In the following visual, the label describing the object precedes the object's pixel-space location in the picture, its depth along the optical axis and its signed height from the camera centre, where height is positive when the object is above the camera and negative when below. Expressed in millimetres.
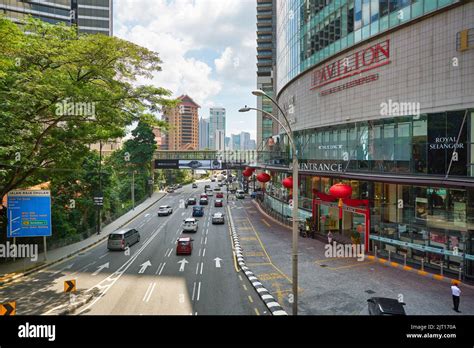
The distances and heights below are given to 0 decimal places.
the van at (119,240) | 28453 -6723
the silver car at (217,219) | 41278 -6948
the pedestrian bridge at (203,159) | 73000 +1619
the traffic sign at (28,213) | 22219 -3329
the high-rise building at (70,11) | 75062 +41562
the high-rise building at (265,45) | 107688 +41728
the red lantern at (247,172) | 52094 -1037
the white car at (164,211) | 49094 -7003
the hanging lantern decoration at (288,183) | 32938 -1794
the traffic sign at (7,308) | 9547 -4314
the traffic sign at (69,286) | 15125 -5735
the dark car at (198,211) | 47438 -6796
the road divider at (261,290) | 14677 -6801
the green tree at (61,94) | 17422 +4379
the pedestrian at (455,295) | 14615 -6004
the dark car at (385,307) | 11945 -5475
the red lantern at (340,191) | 23281 -1865
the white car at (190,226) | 35906 -6813
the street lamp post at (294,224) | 13508 -2647
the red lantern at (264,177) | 38438 -1387
